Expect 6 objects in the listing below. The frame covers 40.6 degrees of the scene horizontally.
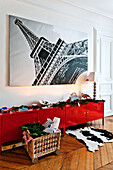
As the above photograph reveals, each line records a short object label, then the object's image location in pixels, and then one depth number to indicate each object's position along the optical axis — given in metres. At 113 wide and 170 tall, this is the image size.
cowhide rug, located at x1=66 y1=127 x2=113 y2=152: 2.65
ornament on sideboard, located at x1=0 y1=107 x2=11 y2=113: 2.52
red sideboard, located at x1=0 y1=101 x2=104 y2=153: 2.42
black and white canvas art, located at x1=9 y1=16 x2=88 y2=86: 2.96
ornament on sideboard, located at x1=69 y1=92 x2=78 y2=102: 3.35
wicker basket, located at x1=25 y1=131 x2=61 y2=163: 2.14
